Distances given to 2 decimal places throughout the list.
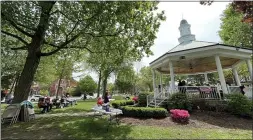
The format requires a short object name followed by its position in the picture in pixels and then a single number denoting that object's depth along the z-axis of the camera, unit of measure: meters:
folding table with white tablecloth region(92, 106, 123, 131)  7.87
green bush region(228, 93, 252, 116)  8.78
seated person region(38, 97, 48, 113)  13.45
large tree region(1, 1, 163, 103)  7.74
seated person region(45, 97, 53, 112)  14.13
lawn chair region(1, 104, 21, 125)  8.40
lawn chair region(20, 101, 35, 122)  9.06
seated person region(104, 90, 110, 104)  9.57
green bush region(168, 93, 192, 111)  10.28
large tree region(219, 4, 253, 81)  14.68
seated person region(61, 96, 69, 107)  18.39
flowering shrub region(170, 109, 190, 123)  8.05
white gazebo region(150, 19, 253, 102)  11.11
